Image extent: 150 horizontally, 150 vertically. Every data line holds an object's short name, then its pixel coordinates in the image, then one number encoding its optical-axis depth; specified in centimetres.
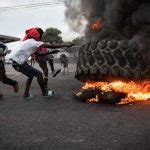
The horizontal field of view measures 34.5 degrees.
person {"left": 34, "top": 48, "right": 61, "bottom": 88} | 627
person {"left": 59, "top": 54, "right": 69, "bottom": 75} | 1441
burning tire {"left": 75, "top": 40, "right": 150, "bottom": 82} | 467
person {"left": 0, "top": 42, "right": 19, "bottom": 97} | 576
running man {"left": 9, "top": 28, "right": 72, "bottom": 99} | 539
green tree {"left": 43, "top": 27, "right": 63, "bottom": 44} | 4038
